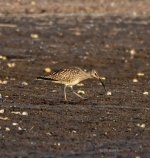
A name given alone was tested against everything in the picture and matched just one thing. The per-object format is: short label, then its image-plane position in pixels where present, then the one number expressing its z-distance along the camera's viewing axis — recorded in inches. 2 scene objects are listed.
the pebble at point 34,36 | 1186.6
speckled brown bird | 654.5
